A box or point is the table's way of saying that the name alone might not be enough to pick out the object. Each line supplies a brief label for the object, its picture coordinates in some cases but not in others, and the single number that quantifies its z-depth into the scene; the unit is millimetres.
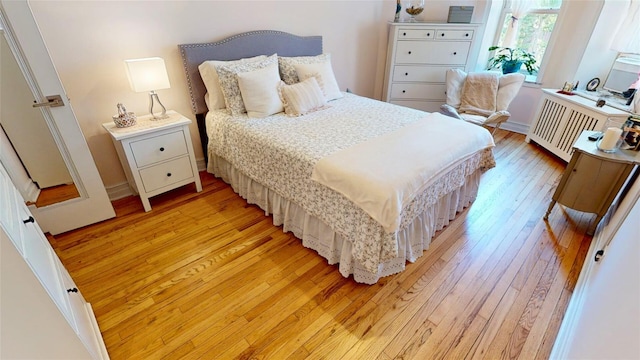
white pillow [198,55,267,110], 2432
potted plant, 3730
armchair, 3225
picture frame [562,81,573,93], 3109
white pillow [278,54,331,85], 2711
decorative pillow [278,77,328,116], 2436
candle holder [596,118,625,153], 1921
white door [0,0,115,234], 1628
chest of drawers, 3559
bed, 1549
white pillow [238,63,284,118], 2348
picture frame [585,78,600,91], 3102
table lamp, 2023
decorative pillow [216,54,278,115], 2373
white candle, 1917
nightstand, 2115
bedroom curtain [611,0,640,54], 2738
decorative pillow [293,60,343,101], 2693
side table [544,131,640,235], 1884
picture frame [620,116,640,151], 1938
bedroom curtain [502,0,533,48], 3603
